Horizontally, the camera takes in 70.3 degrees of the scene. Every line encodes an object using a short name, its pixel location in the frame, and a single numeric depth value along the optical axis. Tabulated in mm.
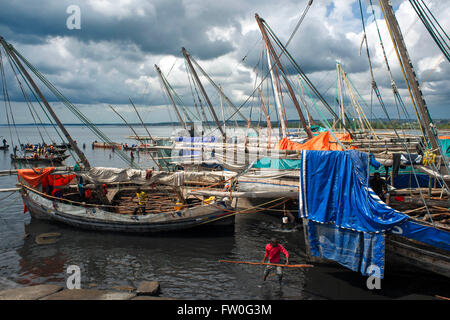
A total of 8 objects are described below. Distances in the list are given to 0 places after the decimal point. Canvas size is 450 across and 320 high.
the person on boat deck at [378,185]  13547
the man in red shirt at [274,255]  12258
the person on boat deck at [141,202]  19141
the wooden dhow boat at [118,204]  18516
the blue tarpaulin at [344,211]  11320
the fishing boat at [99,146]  98675
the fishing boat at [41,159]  57325
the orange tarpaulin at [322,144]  18453
